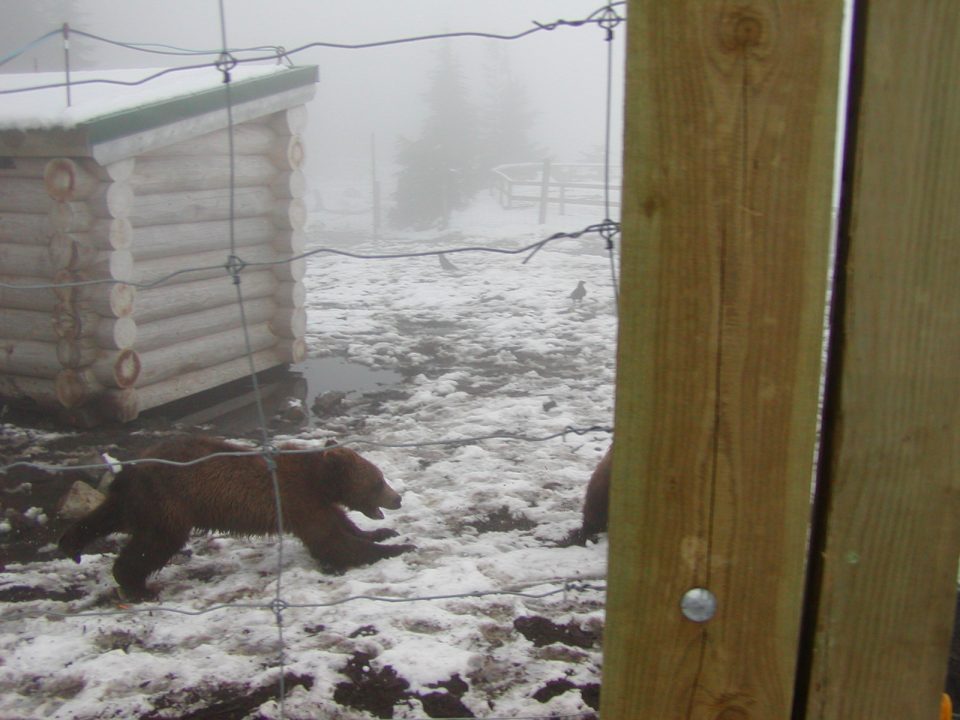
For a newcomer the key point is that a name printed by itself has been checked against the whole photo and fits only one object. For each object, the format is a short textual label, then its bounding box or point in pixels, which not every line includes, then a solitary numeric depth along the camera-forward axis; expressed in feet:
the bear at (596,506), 12.35
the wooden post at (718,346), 2.97
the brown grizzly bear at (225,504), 11.30
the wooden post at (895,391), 3.01
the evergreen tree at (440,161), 76.02
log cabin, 18.03
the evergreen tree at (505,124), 95.16
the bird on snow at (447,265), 42.32
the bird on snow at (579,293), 33.19
